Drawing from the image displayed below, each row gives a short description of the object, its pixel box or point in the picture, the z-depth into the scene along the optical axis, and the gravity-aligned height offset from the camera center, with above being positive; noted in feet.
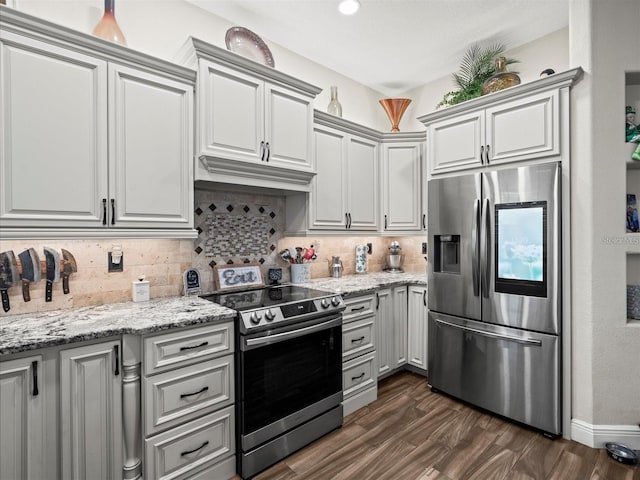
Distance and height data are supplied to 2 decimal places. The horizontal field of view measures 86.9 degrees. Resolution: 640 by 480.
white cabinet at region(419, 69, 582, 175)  7.51 +2.80
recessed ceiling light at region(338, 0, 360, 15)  8.33 +5.87
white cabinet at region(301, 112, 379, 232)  9.82 +1.81
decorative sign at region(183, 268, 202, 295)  7.88 -0.97
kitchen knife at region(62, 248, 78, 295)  6.42 -0.50
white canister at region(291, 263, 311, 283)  10.06 -0.96
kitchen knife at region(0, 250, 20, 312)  5.79 -0.56
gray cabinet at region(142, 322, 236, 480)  5.54 -2.85
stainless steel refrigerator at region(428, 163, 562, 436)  7.51 -1.25
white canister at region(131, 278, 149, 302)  7.08 -1.05
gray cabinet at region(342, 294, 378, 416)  8.70 -3.04
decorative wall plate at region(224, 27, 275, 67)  8.18 +4.82
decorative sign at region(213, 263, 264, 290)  8.55 -0.93
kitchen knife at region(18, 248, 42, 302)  5.97 -0.49
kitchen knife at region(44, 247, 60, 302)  6.22 -0.52
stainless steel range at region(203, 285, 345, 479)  6.45 -2.77
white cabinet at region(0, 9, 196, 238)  5.21 +1.82
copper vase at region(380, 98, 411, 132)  12.21 +4.80
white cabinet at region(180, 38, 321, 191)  7.08 +2.75
